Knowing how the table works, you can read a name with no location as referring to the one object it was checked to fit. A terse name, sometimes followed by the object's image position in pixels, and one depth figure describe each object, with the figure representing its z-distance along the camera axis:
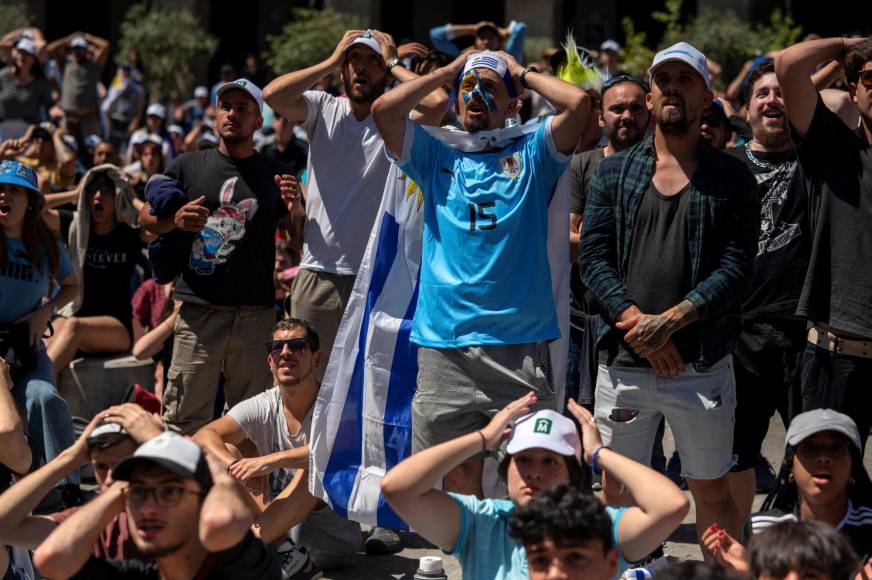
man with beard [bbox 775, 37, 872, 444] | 5.13
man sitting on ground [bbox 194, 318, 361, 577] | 6.40
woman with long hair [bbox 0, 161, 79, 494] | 6.80
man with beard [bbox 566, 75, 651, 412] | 6.74
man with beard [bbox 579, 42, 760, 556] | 5.36
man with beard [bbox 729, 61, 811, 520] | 6.26
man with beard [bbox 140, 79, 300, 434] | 7.29
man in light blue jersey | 5.54
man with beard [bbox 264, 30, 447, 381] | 6.91
